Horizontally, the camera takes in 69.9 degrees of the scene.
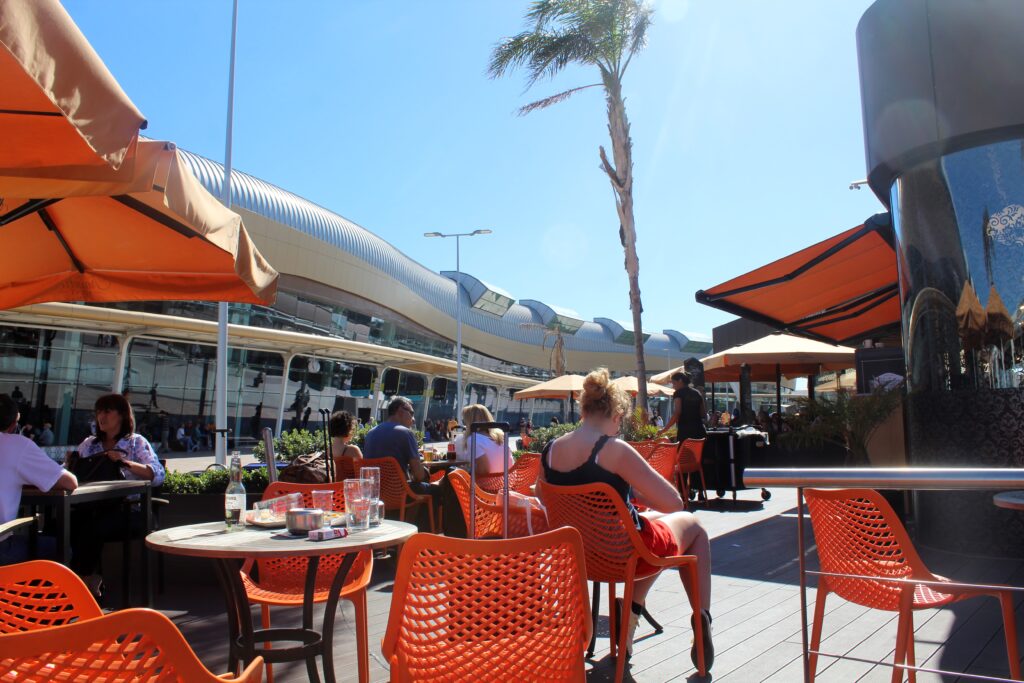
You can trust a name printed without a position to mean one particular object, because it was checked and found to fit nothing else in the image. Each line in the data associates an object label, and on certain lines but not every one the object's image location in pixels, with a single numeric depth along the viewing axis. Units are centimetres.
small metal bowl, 296
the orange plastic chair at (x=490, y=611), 197
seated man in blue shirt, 648
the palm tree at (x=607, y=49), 1528
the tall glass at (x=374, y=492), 321
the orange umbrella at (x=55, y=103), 205
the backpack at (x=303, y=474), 581
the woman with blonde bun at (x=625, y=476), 350
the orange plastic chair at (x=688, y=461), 976
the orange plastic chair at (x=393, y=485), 621
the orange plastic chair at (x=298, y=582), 316
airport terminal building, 2194
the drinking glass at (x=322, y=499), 333
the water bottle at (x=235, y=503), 322
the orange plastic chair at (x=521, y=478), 575
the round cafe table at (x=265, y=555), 258
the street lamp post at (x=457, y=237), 3323
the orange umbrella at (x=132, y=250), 404
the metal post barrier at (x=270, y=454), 485
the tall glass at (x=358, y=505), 312
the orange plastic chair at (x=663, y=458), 795
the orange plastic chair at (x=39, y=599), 191
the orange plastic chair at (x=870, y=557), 264
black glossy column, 555
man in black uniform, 1042
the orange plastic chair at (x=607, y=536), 329
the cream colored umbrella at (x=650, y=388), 1931
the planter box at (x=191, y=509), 623
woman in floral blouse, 477
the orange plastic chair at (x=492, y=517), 365
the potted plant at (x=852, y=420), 866
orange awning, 840
